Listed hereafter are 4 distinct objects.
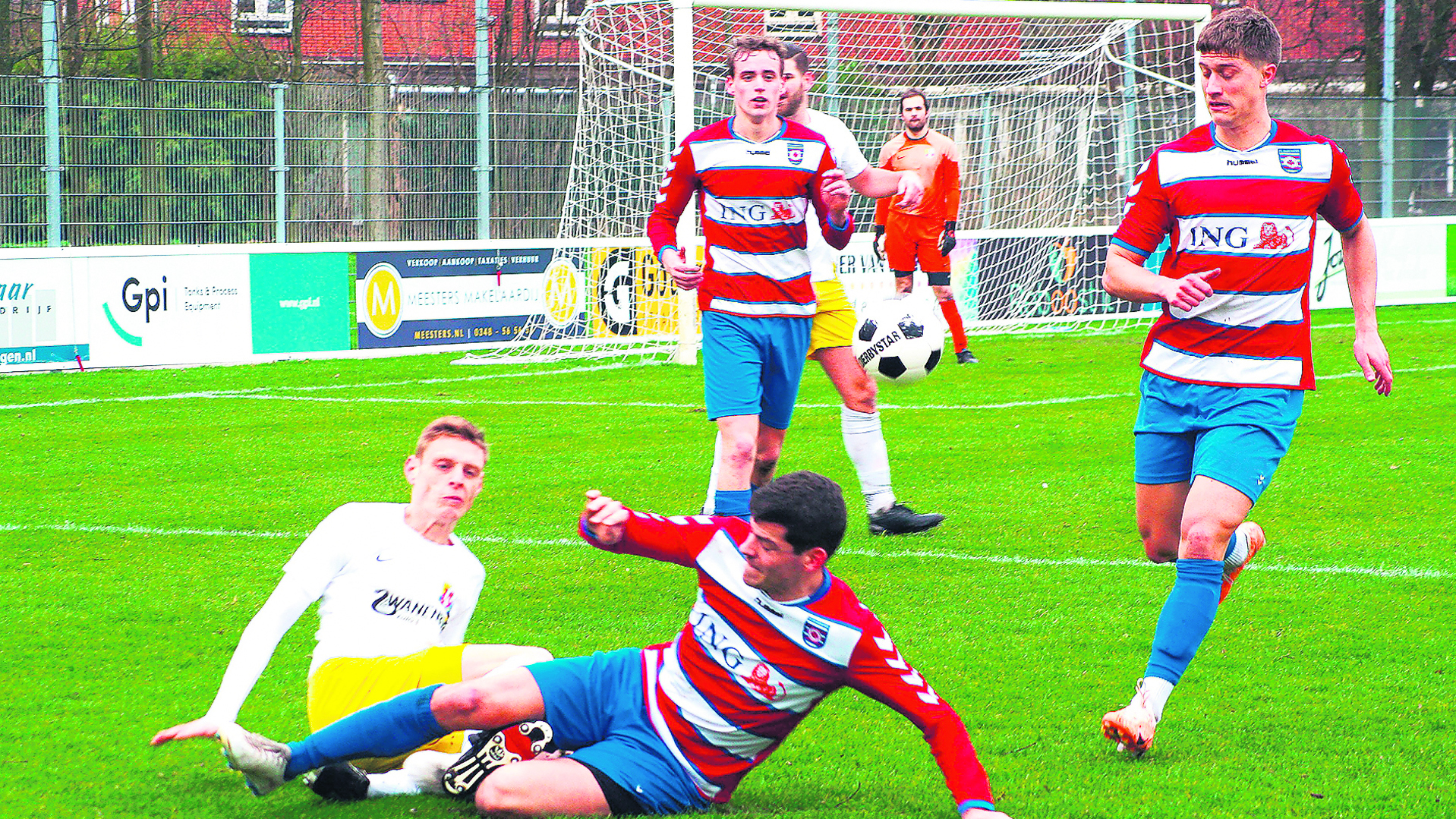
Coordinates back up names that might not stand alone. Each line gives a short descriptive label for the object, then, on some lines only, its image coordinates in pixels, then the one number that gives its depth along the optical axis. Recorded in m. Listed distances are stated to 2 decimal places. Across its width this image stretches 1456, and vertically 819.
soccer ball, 15.70
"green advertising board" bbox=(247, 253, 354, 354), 27.17
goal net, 28.66
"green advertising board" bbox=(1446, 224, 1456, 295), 38.81
